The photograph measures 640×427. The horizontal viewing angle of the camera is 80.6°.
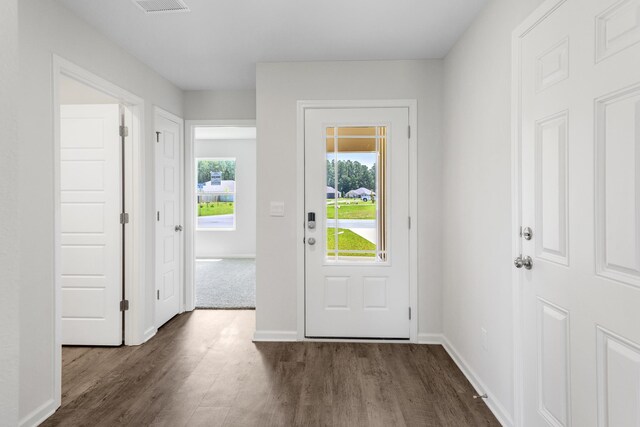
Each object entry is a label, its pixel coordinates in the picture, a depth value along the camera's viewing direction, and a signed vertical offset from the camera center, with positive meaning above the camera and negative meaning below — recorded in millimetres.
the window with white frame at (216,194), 7988 +488
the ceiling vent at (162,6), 2307 +1319
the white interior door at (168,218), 3637 -13
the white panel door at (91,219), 3152 -18
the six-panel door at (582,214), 1211 +10
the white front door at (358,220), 3279 -28
